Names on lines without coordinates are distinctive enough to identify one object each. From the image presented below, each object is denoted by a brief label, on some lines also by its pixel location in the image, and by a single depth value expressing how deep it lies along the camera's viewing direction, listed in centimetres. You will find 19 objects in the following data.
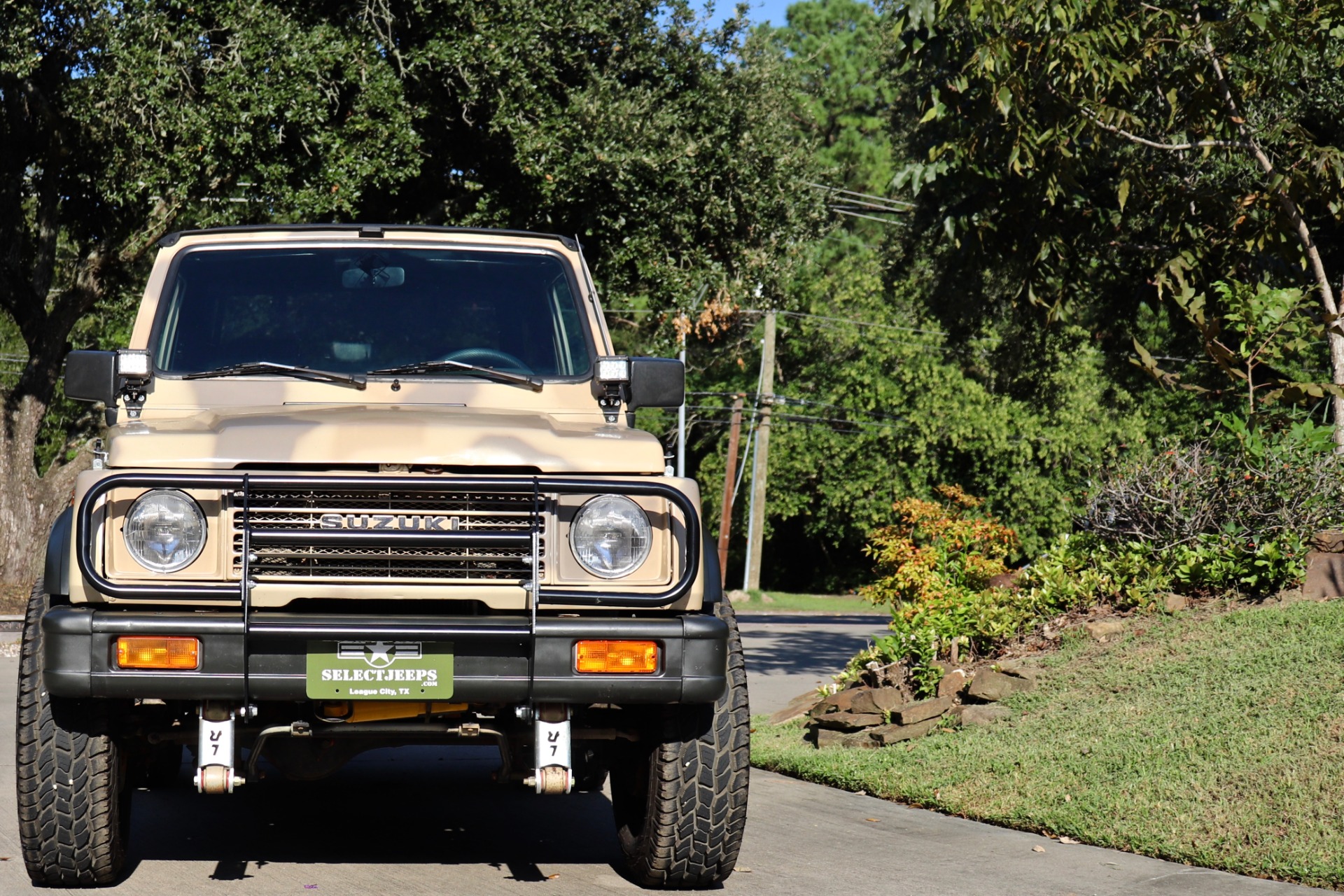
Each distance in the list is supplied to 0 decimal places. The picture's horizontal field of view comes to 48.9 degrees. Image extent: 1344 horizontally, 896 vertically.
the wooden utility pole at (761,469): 3797
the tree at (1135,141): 894
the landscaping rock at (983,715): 802
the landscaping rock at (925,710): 824
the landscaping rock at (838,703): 873
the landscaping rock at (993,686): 822
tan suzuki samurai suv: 438
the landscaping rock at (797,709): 970
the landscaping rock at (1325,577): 868
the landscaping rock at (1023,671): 827
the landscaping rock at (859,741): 837
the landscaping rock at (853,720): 848
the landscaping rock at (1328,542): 889
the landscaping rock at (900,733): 818
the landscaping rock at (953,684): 838
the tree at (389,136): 1462
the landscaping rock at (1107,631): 873
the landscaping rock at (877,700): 844
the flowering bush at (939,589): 881
